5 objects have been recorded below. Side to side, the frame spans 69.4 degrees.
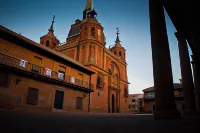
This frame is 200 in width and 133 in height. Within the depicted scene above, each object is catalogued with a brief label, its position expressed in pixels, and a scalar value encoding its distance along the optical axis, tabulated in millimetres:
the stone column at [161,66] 4758
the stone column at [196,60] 9869
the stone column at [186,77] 8262
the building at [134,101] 63078
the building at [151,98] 33703
